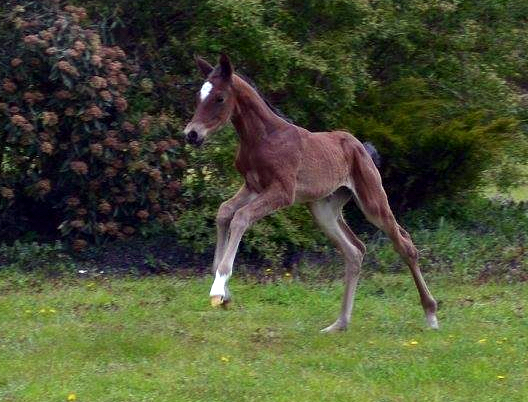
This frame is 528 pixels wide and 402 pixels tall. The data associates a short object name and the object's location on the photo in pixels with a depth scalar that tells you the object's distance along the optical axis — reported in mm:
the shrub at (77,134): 11562
